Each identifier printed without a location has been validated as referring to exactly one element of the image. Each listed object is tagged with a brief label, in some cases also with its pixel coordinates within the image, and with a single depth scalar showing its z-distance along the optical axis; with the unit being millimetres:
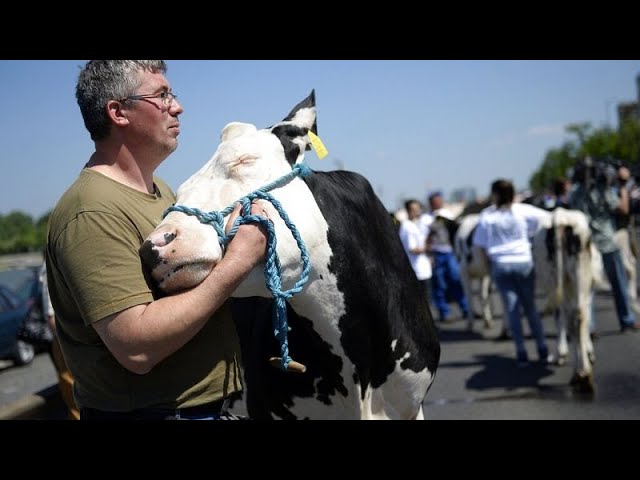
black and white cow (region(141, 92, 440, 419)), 1949
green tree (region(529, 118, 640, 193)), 45719
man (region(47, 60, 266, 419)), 1663
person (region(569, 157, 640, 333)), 7969
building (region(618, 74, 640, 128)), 52594
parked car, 9984
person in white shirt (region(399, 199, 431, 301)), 9141
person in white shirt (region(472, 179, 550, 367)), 7008
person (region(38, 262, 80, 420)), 4965
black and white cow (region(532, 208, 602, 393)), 6137
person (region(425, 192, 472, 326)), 10789
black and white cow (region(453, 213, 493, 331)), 9820
